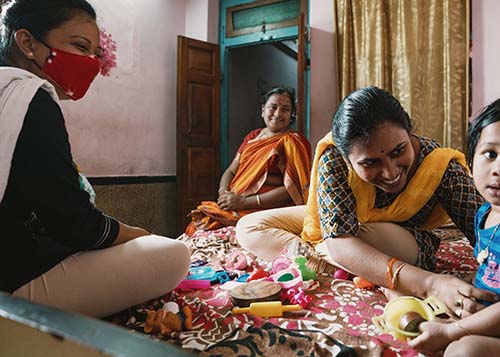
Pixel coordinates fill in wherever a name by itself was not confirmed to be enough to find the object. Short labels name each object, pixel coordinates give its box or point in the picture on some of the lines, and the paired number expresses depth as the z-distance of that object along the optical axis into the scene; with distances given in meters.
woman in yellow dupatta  1.22
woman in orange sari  2.92
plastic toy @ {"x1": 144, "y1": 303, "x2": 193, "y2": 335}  1.13
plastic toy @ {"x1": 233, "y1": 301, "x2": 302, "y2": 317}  1.24
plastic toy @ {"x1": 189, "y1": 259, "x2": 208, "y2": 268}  1.88
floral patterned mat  0.98
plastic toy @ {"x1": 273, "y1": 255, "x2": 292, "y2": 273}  1.66
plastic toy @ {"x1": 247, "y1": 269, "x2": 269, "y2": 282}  1.60
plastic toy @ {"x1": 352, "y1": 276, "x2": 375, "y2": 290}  1.45
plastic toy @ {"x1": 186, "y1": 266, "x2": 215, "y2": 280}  1.60
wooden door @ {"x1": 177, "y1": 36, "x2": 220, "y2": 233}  3.85
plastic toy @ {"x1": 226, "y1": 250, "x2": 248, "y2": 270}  1.82
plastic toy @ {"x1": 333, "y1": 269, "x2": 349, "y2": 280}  1.60
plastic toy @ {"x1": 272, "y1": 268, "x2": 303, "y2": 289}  1.42
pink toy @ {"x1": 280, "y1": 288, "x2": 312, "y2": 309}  1.33
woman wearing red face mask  0.98
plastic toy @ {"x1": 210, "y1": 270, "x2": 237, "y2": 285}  1.60
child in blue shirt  0.82
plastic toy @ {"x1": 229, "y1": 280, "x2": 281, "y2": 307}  1.28
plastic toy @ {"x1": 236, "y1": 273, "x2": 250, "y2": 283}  1.63
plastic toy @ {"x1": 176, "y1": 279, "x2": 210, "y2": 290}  1.52
